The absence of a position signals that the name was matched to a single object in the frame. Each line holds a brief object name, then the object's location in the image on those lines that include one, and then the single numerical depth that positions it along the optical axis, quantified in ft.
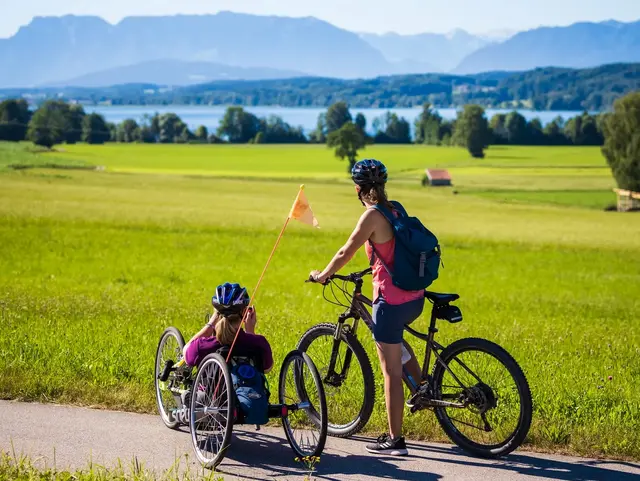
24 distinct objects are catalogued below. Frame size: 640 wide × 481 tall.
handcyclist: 21.36
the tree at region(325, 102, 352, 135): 580.71
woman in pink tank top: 21.31
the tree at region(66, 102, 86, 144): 427.21
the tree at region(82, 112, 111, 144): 444.14
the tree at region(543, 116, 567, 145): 561.84
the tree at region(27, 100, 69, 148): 382.01
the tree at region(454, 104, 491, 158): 492.54
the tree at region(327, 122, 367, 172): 404.98
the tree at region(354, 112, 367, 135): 549.58
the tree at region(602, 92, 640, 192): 330.95
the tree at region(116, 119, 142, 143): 495.00
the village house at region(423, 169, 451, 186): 325.83
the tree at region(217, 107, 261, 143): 547.08
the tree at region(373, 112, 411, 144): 565.94
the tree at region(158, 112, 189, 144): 517.96
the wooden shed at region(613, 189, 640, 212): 273.75
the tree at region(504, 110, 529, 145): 568.41
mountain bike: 21.34
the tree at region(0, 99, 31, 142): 383.04
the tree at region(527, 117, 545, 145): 565.94
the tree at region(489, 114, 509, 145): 561.68
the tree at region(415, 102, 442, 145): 572.51
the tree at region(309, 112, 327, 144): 552.41
